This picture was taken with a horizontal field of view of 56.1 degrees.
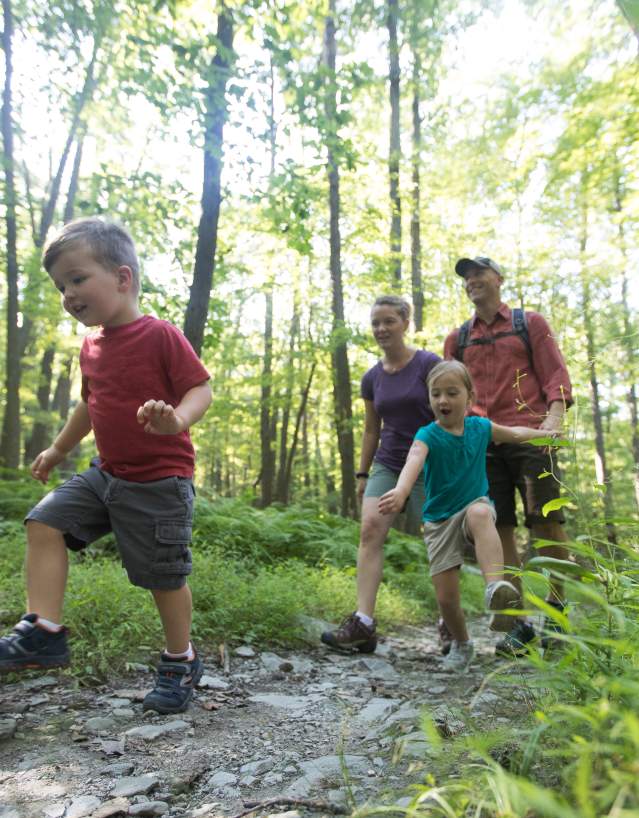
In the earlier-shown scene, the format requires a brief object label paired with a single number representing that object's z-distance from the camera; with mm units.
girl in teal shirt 3596
